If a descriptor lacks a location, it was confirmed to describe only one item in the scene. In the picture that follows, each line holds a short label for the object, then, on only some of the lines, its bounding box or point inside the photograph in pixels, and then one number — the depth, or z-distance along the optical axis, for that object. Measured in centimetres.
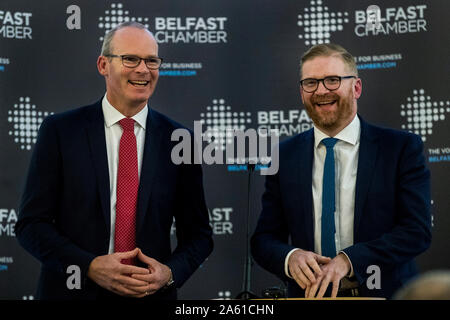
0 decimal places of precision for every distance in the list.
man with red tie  324
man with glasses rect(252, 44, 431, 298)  323
